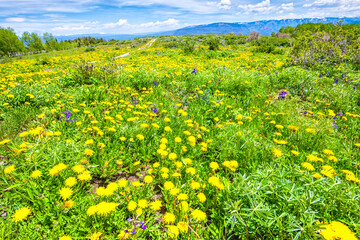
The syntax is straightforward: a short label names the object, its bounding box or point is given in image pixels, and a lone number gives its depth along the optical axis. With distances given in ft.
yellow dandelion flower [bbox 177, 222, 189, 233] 5.63
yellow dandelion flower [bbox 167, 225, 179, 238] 5.45
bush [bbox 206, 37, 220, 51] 63.02
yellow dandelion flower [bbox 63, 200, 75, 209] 6.27
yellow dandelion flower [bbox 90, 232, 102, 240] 5.49
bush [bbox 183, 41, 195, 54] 51.85
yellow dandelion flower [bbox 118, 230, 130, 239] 5.52
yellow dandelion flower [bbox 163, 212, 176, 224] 5.90
